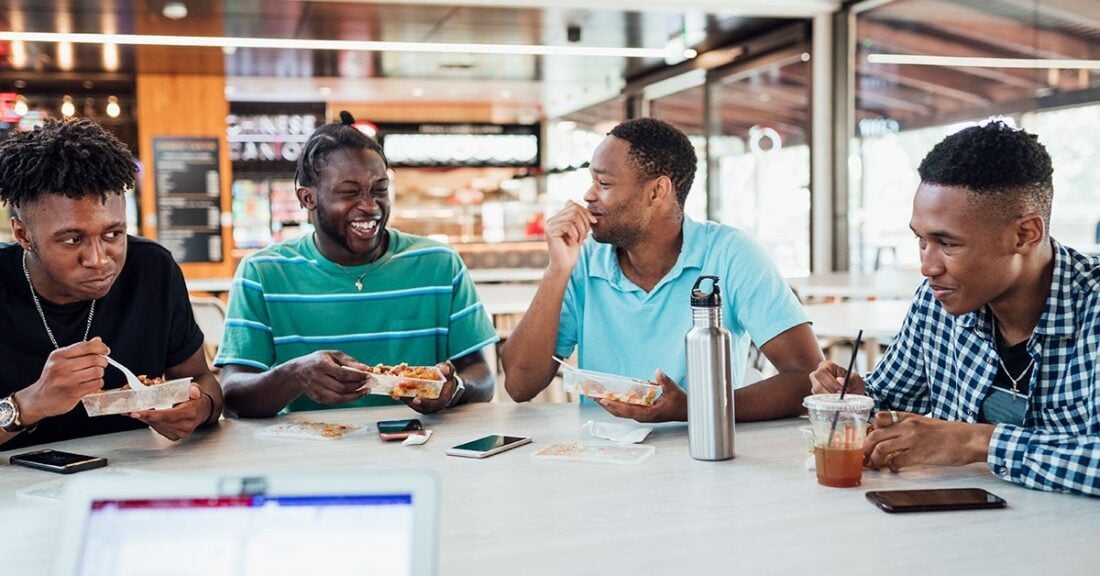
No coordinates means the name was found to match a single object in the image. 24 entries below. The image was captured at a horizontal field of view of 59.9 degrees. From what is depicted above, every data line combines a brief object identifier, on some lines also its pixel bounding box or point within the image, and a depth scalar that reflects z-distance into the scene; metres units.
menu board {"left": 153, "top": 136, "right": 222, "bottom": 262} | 8.73
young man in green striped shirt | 2.29
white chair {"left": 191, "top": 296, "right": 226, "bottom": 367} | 4.18
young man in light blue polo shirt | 2.13
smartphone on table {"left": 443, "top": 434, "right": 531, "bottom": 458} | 1.63
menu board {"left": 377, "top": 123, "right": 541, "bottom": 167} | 12.55
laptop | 0.83
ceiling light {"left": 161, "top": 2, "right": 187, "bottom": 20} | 6.23
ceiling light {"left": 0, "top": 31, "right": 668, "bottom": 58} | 7.08
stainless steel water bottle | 1.54
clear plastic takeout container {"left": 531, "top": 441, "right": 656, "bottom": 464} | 1.58
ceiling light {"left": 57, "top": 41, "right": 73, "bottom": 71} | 7.49
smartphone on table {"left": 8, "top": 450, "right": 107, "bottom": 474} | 1.58
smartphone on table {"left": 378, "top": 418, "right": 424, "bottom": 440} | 1.77
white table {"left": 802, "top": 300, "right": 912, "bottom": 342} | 3.39
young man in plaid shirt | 1.43
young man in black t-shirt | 1.62
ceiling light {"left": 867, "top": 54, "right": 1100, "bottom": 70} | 4.97
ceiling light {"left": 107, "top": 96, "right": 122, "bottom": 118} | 9.09
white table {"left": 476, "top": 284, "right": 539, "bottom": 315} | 4.27
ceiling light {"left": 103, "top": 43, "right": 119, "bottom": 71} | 7.53
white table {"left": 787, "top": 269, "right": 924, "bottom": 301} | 4.87
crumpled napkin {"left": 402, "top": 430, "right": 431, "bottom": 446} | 1.73
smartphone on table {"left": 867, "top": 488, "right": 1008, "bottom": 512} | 1.28
